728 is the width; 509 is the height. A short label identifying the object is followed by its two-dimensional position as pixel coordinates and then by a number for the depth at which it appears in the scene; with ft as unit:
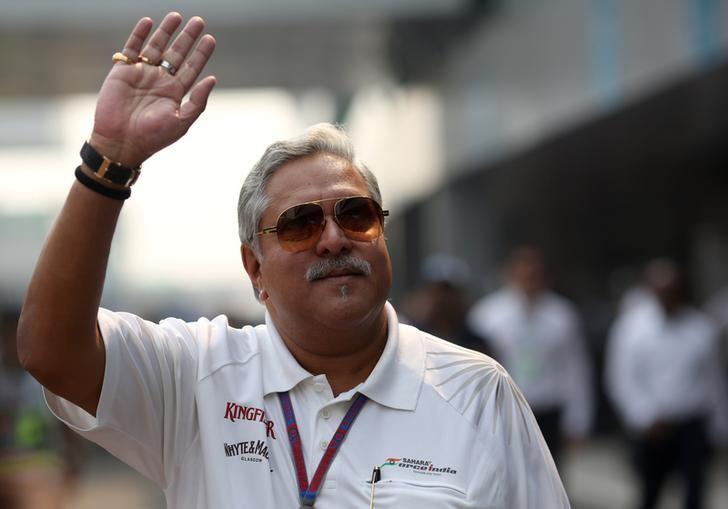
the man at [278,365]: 9.05
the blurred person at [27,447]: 25.08
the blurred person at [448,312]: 26.00
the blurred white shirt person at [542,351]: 31.40
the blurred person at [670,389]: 30.66
